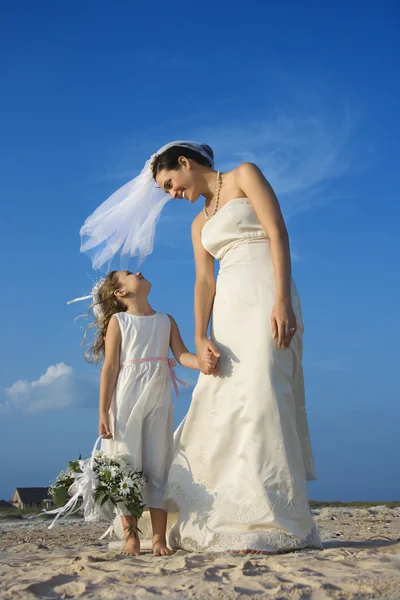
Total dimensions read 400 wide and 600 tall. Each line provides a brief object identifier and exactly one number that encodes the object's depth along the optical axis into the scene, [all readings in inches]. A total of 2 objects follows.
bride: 202.8
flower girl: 225.8
